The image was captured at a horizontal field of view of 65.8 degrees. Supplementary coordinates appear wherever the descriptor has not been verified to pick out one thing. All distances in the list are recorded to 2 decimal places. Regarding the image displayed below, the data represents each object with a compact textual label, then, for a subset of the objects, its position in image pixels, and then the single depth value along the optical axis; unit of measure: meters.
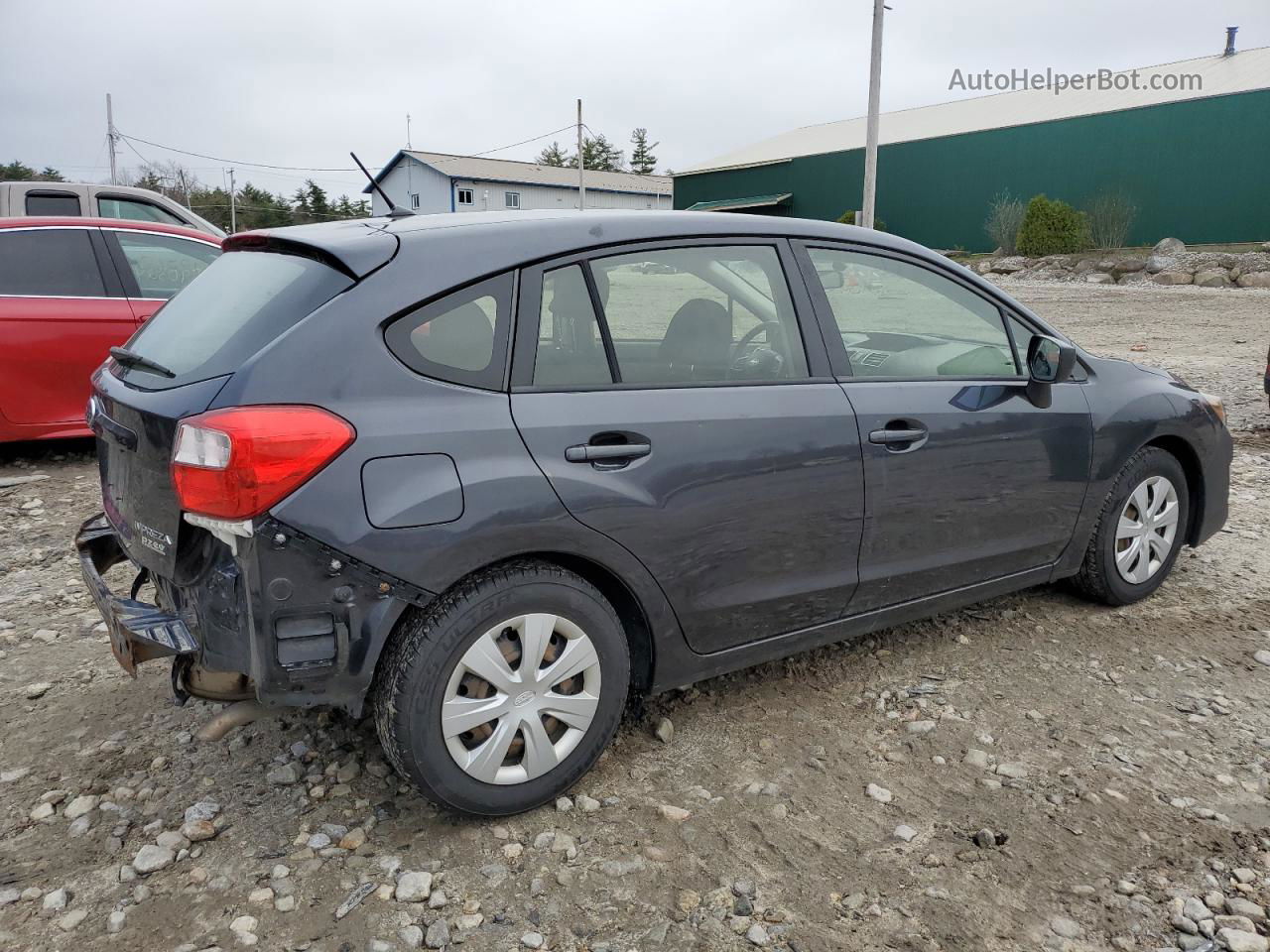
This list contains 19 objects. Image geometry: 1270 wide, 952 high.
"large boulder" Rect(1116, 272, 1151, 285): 24.17
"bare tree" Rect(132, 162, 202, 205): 74.44
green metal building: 29.67
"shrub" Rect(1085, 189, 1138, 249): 28.89
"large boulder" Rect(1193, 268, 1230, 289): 22.23
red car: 6.17
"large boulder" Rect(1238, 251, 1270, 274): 22.12
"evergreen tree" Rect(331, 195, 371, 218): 78.25
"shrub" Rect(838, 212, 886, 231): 35.33
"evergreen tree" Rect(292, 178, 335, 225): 78.56
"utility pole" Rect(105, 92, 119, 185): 58.72
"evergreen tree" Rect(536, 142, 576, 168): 89.31
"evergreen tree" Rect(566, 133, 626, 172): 90.75
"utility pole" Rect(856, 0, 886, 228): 19.83
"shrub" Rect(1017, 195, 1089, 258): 28.56
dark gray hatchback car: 2.37
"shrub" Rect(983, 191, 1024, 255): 31.45
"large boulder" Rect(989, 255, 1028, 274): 27.88
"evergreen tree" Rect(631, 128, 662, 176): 93.56
